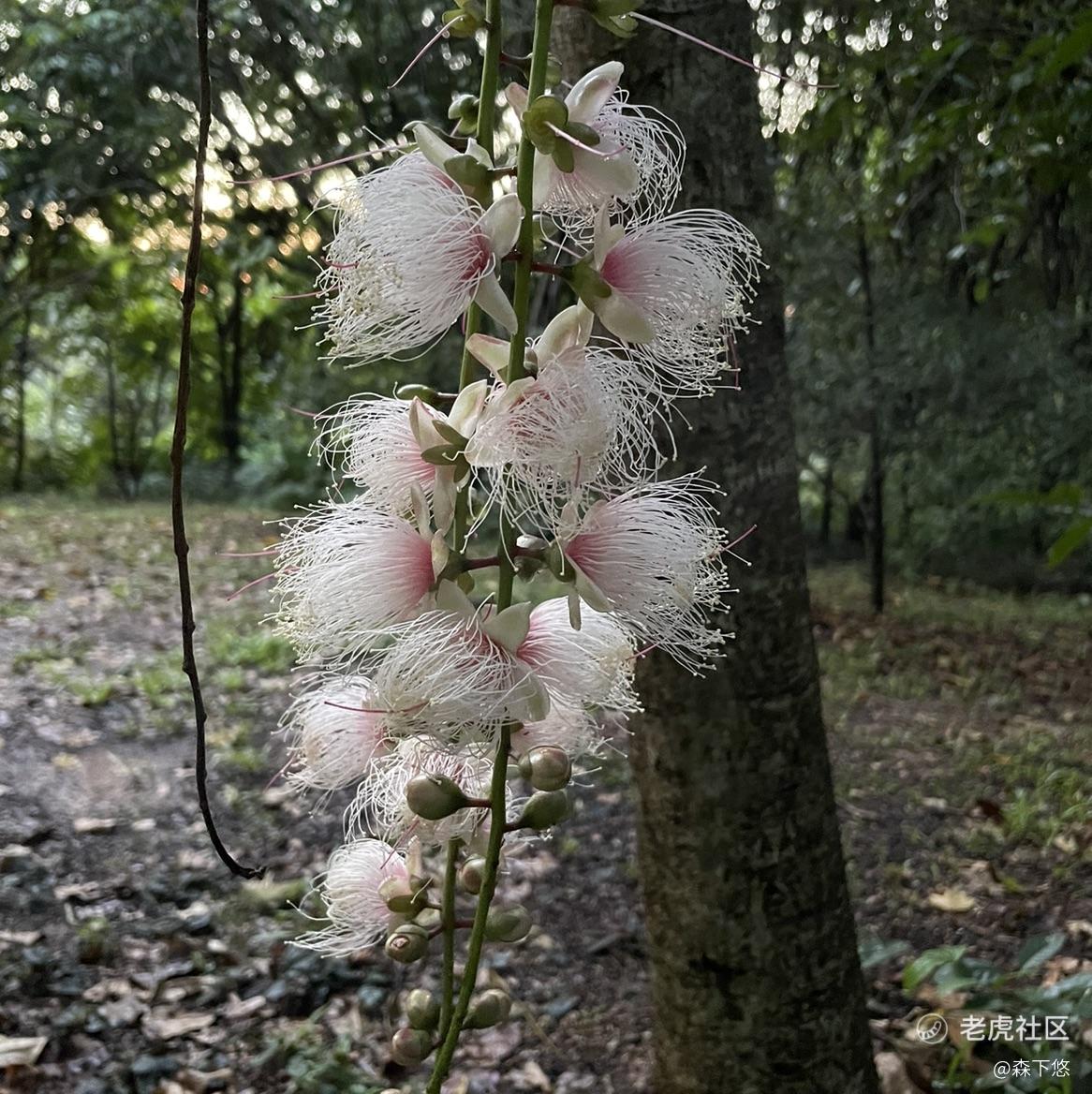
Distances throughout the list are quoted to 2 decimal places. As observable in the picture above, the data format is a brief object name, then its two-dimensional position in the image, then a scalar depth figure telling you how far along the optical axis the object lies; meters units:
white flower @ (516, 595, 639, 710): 0.25
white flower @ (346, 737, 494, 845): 0.26
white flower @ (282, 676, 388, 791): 0.29
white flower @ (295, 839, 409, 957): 0.30
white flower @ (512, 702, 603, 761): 0.28
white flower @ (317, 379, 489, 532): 0.23
